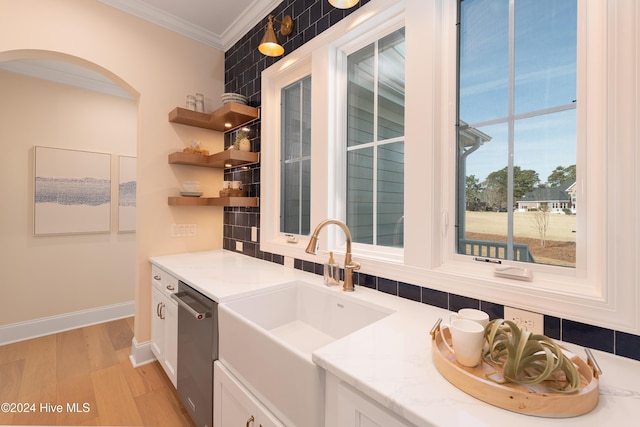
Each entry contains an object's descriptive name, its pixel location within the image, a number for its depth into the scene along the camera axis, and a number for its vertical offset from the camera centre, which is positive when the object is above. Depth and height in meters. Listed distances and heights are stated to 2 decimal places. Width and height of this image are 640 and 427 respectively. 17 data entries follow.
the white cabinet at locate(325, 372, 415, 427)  0.66 -0.51
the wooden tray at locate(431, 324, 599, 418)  0.57 -0.39
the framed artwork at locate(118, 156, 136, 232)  3.18 +0.22
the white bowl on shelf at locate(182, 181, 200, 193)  2.41 +0.23
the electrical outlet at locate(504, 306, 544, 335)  0.92 -0.36
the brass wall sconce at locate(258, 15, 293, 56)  1.76 +1.08
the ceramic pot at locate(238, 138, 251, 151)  2.25 +0.56
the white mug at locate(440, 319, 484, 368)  0.69 -0.33
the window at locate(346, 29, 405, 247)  1.47 +0.41
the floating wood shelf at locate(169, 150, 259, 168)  2.17 +0.45
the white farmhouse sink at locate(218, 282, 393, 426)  0.84 -0.53
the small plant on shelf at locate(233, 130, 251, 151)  2.25 +0.59
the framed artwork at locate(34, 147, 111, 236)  2.73 +0.22
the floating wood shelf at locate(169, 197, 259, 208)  2.23 +0.10
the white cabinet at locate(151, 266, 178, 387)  1.77 -0.76
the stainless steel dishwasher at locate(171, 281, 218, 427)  1.33 -0.73
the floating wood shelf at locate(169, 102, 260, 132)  2.18 +0.81
